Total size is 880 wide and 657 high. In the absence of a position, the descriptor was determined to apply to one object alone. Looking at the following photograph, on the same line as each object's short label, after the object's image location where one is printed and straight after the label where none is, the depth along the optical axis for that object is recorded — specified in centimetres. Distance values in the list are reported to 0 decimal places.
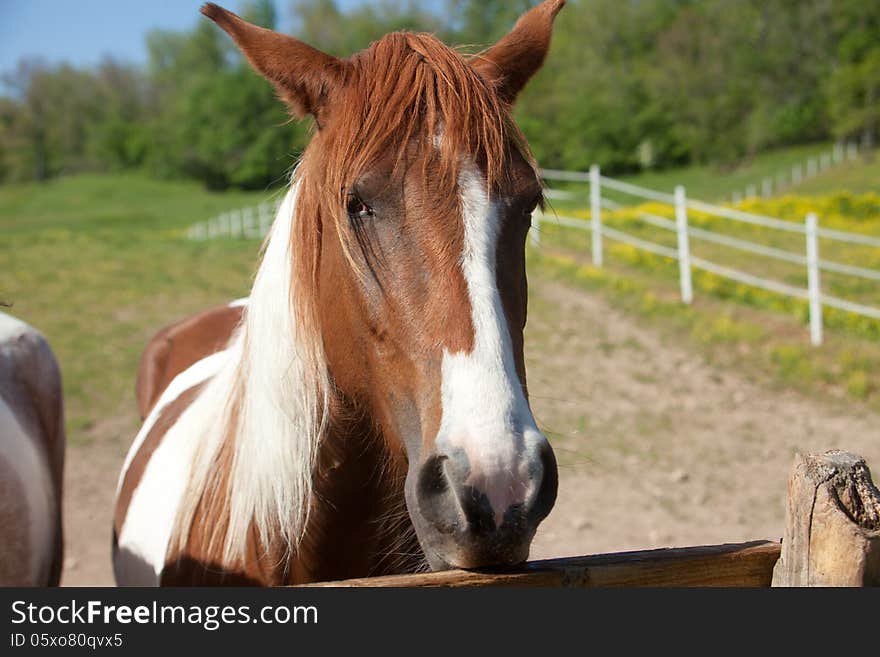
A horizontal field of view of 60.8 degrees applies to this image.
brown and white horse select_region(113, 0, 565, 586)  134
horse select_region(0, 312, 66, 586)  263
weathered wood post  124
